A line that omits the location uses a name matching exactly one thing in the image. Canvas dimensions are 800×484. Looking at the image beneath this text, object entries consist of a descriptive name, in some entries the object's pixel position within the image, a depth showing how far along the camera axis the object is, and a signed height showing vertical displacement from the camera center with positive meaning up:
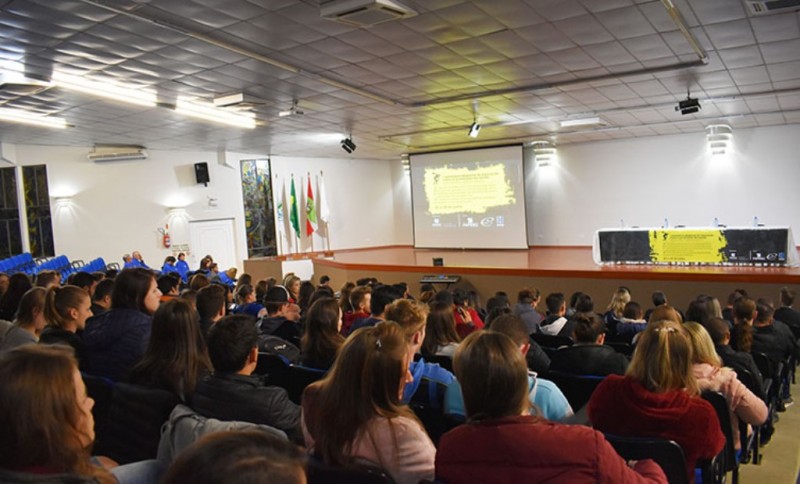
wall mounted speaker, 14.21 +1.34
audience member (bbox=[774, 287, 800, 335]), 5.77 -1.22
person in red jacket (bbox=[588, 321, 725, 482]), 2.38 -0.82
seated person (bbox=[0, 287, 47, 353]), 3.82 -0.47
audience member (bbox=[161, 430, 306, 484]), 0.88 -0.35
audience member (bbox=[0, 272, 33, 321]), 4.94 -0.45
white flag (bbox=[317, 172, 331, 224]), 17.32 +0.51
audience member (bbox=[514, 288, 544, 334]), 6.20 -1.05
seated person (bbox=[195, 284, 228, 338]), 4.37 -0.56
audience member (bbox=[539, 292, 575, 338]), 5.40 -1.05
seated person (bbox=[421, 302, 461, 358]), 3.92 -0.76
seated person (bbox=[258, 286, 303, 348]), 4.87 -0.80
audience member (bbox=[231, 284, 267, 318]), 5.92 -0.79
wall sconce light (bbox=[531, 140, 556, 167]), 16.45 +1.54
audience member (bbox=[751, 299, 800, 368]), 4.54 -1.11
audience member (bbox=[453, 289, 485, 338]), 4.56 -0.89
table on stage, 10.25 -0.85
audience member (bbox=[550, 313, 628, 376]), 3.54 -0.92
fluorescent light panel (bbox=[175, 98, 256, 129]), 9.31 +1.90
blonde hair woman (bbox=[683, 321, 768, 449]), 2.99 -0.91
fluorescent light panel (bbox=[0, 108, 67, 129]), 9.00 +1.89
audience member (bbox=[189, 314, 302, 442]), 2.34 -0.64
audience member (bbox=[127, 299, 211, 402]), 2.61 -0.56
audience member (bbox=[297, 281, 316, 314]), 6.73 -0.82
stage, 9.38 -1.19
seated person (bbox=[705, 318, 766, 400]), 3.56 -0.96
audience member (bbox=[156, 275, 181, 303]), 6.02 -0.55
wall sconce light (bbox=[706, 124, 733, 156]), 13.91 +1.40
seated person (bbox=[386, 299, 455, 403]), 3.03 -0.68
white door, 14.30 -0.32
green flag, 16.42 +0.25
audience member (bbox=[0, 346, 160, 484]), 1.35 -0.42
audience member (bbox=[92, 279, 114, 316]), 4.81 -0.51
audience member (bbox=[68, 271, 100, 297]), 5.66 -0.42
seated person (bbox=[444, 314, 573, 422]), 2.57 -0.84
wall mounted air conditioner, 12.47 +1.65
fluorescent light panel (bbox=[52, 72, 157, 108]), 7.42 +1.91
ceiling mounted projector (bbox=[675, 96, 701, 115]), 8.80 +1.38
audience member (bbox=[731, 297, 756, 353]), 4.50 -0.97
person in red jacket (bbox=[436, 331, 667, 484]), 1.54 -0.62
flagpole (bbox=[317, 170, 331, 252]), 17.76 -0.40
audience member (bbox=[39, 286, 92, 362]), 3.73 -0.45
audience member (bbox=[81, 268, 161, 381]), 3.37 -0.60
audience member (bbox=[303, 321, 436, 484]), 1.85 -0.62
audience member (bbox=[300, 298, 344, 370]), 3.46 -0.66
